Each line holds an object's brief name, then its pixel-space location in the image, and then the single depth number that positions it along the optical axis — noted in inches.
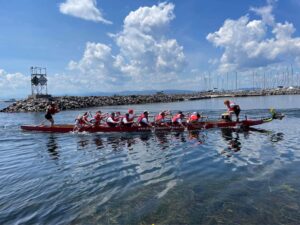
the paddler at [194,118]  747.8
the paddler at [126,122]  740.8
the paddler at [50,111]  810.1
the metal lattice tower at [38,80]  2249.9
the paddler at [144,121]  740.4
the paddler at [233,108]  762.7
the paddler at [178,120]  741.7
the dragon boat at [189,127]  740.0
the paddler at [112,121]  748.7
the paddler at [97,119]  769.5
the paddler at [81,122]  757.8
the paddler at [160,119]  751.3
